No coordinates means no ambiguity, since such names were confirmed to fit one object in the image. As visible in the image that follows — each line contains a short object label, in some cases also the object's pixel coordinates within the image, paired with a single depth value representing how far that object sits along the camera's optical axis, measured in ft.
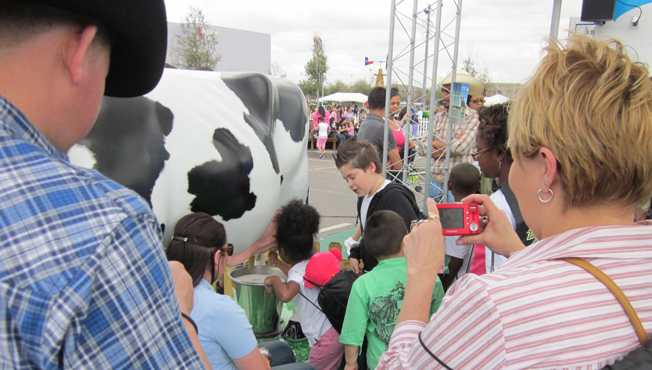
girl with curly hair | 7.38
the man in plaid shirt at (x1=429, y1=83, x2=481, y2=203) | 14.90
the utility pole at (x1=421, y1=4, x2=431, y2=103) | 16.28
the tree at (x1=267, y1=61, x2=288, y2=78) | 114.87
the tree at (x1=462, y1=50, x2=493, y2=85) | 73.67
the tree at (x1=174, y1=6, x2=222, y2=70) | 62.59
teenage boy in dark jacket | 8.08
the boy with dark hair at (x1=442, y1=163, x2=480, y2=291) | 7.97
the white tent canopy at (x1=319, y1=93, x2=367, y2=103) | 71.65
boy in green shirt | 5.72
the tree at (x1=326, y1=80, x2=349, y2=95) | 174.86
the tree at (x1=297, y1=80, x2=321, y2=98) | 131.45
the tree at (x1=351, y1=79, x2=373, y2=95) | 167.12
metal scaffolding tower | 14.33
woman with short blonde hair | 2.34
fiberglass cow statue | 5.82
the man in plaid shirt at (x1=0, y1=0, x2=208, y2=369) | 1.52
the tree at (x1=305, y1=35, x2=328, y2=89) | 103.09
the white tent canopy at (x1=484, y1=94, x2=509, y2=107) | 33.22
